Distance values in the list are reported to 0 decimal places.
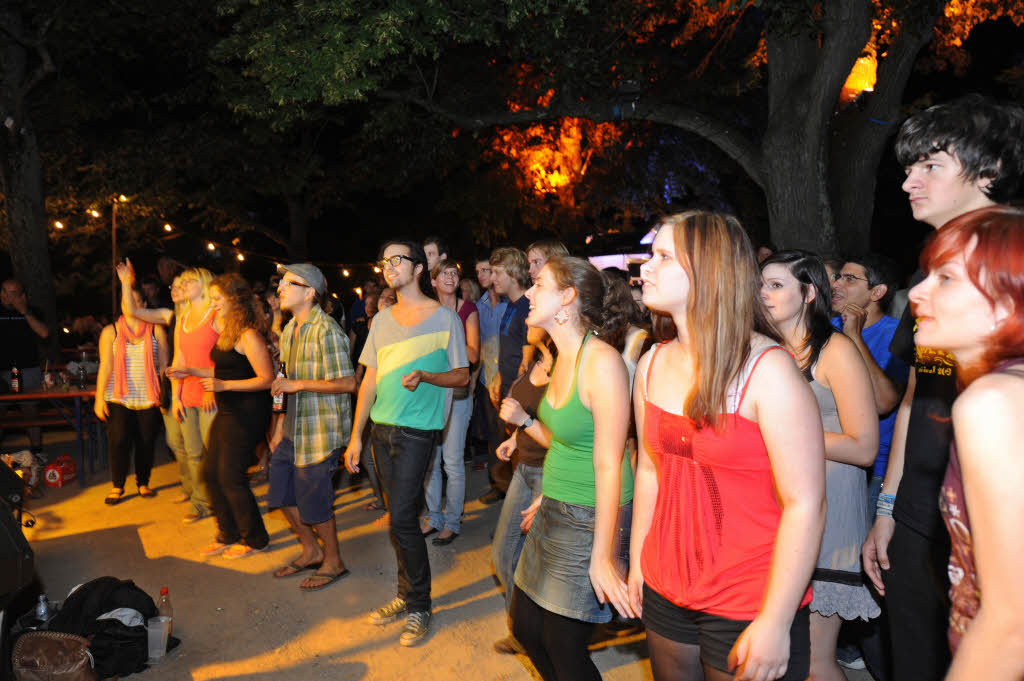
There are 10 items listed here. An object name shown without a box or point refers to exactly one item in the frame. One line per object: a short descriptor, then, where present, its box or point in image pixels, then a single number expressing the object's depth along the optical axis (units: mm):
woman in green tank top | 2613
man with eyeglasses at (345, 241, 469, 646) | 4344
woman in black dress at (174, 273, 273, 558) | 5367
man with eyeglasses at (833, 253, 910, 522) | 4164
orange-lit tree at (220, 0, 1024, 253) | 8367
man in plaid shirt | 4938
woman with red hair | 1297
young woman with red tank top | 1894
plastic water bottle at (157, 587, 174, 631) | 4320
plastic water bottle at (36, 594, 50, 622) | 4062
